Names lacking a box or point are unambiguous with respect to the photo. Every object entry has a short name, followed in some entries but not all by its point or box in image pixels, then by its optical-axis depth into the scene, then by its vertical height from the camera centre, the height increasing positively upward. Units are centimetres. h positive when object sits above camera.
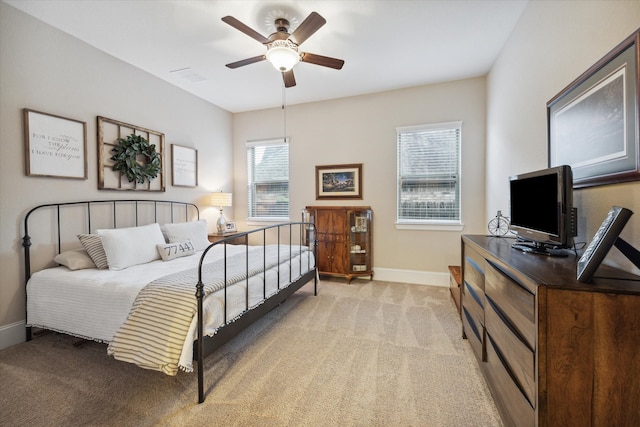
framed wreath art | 301 +63
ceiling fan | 205 +139
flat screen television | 138 -1
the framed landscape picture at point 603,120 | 119 +46
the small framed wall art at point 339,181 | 430 +44
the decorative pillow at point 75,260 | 240 -45
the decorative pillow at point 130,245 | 246 -34
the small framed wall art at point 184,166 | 387 +64
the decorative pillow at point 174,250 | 284 -44
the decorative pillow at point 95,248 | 245 -35
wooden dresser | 90 -49
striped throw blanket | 161 -71
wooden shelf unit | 402 -47
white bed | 171 -61
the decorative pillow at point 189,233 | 319 -28
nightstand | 408 -42
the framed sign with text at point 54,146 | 242 +62
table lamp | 434 +12
